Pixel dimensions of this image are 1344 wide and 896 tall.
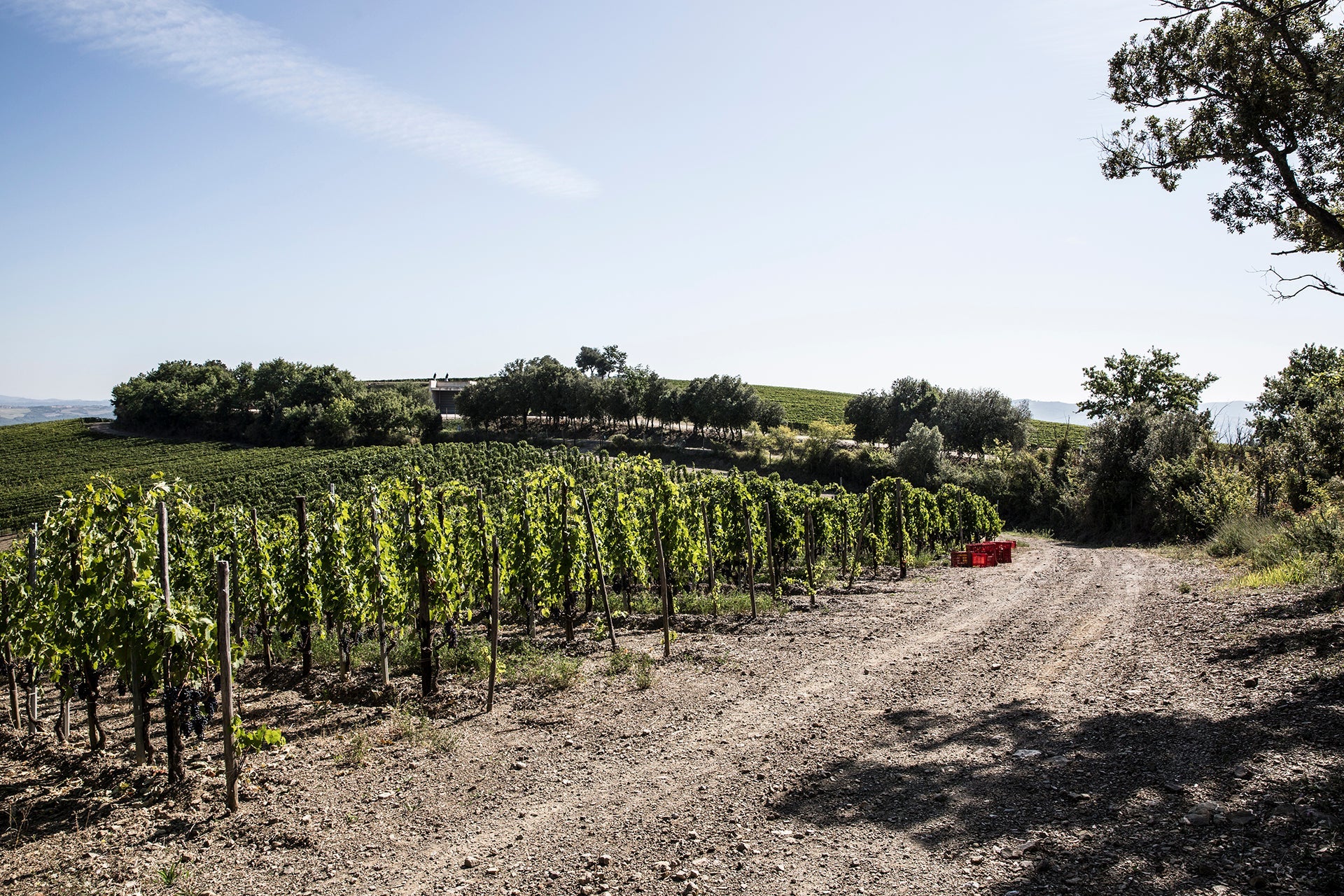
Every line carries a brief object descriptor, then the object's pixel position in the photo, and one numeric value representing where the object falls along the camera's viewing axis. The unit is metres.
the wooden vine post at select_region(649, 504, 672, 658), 9.52
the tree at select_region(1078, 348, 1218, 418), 46.38
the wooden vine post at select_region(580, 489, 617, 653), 9.68
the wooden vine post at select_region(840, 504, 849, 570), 17.48
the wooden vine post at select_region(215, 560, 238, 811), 5.34
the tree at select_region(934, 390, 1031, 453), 55.25
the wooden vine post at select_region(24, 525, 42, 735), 6.84
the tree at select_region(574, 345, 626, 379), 117.00
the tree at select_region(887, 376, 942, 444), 61.12
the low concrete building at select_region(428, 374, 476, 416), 93.69
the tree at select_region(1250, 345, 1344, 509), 12.11
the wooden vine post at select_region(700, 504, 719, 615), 12.14
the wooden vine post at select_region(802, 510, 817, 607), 13.83
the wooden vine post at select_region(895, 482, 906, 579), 17.05
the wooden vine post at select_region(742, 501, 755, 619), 11.72
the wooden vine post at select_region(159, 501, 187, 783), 5.65
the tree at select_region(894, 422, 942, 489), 44.97
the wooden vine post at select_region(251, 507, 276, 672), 9.60
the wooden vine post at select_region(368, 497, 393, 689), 8.21
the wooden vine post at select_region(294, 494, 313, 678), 8.60
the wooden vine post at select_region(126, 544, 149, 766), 5.61
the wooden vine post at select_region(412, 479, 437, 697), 8.05
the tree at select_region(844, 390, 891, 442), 62.38
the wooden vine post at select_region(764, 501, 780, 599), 12.69
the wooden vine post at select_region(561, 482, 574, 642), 10.19
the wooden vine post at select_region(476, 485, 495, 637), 9.99
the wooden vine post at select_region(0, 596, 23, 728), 7.21
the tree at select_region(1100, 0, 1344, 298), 8.77
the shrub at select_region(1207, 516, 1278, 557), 16.62
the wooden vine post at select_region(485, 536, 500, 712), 7.52
